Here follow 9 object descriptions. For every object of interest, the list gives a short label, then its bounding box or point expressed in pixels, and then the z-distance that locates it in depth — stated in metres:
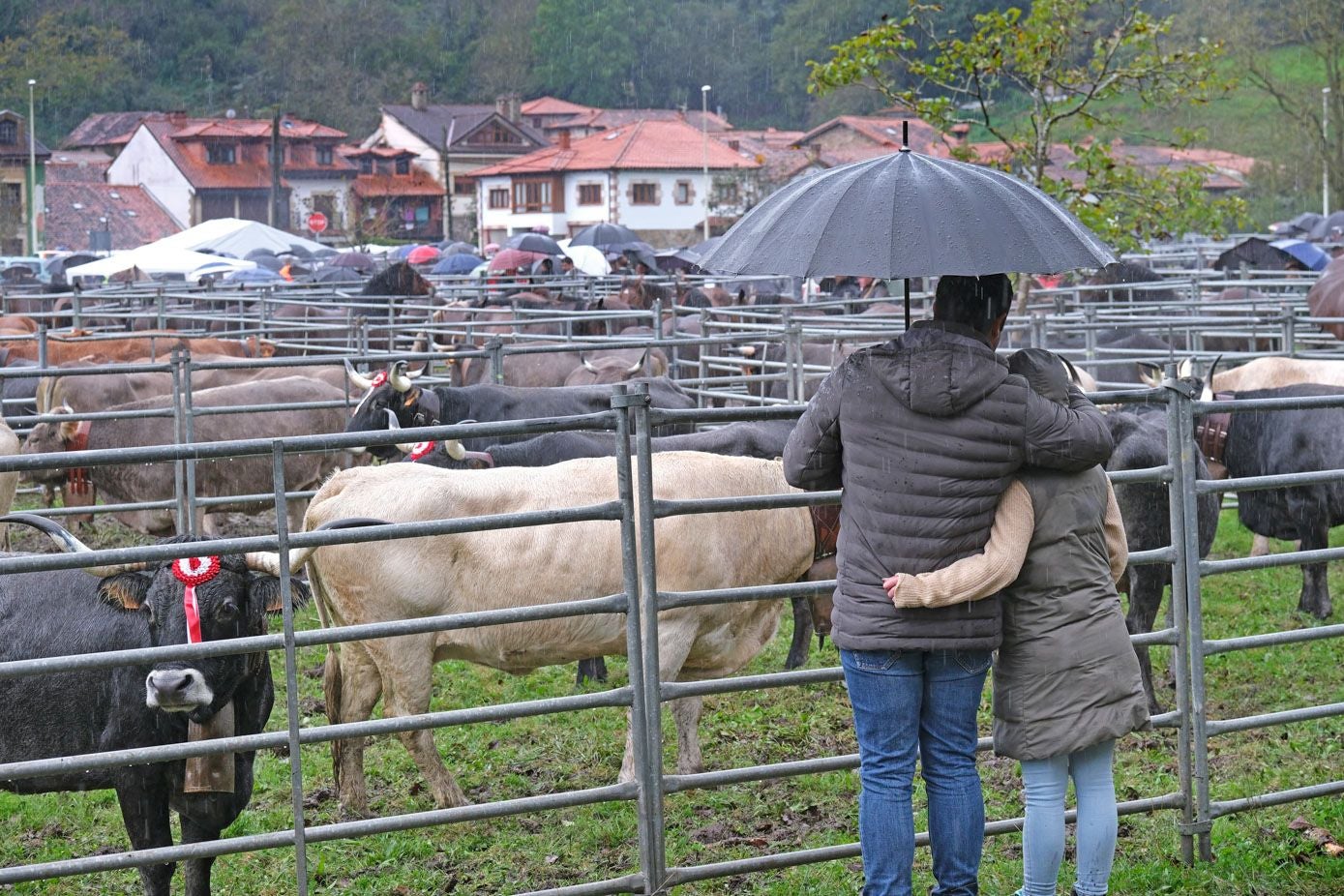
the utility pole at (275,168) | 54.18
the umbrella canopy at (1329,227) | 31.50
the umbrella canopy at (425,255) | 37.66
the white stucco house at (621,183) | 64.31
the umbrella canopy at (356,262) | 30.97
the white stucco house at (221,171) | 66.06
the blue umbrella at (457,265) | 30.17
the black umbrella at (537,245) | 31.06
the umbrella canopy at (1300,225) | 34.41
